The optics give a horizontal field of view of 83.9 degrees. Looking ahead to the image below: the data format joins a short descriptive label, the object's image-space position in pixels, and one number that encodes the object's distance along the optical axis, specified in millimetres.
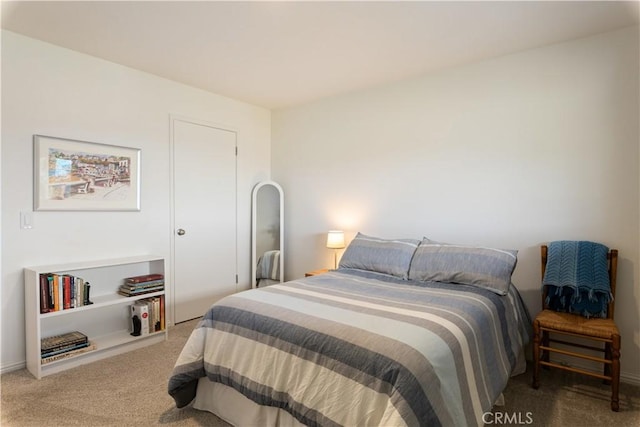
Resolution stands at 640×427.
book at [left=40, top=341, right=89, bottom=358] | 2555
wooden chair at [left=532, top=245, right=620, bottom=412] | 2092
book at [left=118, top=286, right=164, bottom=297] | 3010
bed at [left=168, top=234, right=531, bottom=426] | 1458
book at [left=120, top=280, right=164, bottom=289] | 3035
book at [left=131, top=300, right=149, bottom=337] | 3059
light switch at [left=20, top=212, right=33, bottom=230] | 2623
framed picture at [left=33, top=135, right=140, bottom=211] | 2711
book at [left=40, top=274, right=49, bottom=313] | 2531
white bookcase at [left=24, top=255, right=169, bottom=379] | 2535
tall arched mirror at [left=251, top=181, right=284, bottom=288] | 4309
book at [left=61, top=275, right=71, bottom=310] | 2639
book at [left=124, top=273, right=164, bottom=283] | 3076
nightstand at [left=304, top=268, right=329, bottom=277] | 3651
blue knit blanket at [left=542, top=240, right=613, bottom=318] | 2338
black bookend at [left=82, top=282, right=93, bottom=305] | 2756
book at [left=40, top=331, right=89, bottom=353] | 2580
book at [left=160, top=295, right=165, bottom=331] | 3182
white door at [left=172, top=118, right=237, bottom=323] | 3621
